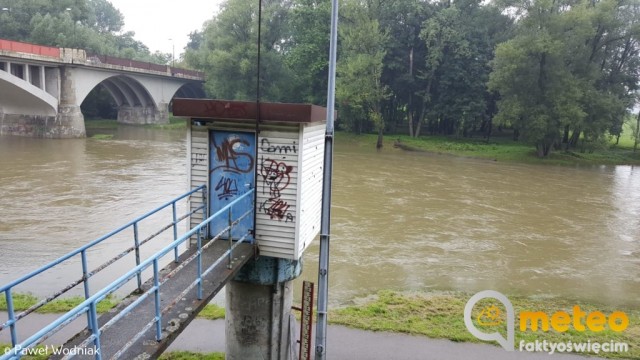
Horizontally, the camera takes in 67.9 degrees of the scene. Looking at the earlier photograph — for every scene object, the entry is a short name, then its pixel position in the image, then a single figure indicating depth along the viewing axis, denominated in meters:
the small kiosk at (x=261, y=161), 6.58
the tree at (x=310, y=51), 47.06
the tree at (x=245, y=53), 49.03
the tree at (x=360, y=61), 39.69
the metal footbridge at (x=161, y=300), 4.08
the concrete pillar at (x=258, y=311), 7.07
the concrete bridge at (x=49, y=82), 35.66
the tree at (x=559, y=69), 34.38
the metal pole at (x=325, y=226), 6.51
